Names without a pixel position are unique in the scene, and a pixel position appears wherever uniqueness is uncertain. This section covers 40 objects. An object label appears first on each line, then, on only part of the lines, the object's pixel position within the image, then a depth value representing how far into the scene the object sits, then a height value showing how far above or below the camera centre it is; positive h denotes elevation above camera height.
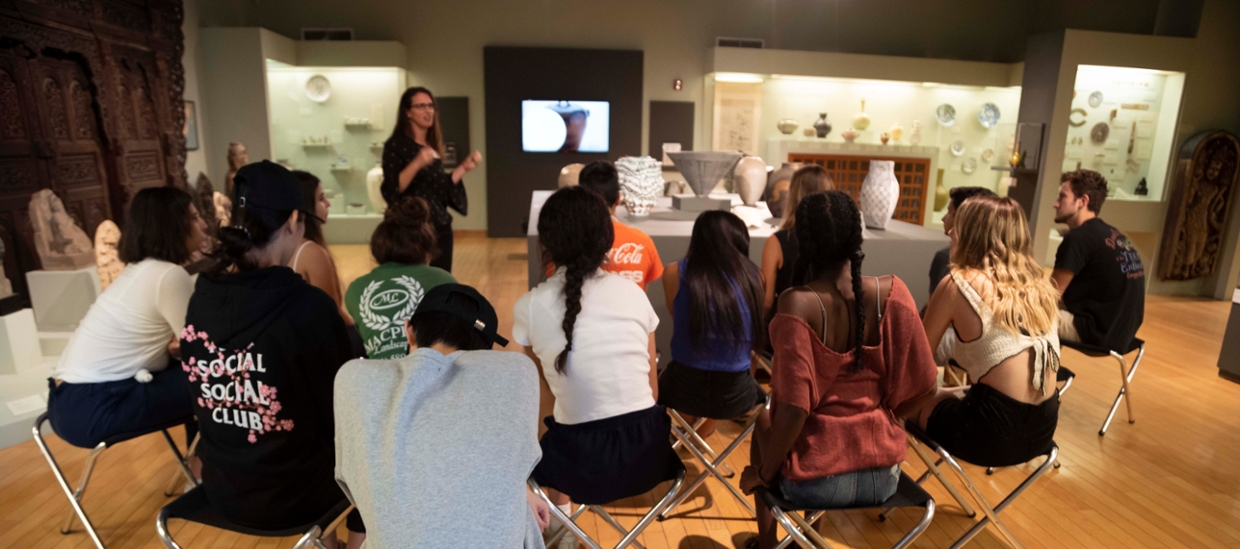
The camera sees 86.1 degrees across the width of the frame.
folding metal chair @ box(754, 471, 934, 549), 1.58 -0.88
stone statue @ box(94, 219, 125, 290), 3.68 -0.67
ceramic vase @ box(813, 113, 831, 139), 8.48 +0.22
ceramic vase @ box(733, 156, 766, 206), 4.04 -0.22
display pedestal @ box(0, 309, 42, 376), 3.20 -1.04
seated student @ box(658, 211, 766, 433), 2.18 -0.59
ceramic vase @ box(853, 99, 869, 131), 8.62 +0.30
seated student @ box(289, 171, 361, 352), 2.33 -0.44
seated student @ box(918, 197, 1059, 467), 1.94 -0.58
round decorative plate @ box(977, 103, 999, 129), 8.68 +0.43
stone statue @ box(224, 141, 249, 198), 5.93 -0.22
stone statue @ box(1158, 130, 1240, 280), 6.08 -0.50
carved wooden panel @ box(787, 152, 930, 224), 8.35 -0.38
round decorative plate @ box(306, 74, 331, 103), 7.94 +0.52
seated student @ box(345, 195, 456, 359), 2.09 -0.47
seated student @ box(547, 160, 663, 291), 2.62 -0.46
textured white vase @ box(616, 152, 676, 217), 3.86 -0.25
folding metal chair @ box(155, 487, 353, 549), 1.52 -0.91
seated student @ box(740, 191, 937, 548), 1.56 -0.53
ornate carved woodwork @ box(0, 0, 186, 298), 4.04 +0.15
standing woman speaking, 3.21 -0.13
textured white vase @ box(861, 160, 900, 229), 3.69 -0.28
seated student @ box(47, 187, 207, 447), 1.99 -0.66
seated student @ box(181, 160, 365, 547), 1.52 -0.57
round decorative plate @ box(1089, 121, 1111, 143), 6.75 +0.17
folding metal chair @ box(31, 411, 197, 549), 1.99 -1.01
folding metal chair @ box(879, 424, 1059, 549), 1.85 -0.93
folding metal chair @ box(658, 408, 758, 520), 2.01 -1.00
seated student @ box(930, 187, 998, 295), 3.05 -0.49
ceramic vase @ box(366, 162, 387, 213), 7.73 -0.58
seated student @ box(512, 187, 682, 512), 1.71 -0.58
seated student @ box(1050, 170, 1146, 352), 3.02 -0.61
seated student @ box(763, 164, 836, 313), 2.91 -0.49
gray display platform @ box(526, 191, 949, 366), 3.37 -0.54
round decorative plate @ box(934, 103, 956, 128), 8.74 +0.41
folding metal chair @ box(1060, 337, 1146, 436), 3.04 -0.92
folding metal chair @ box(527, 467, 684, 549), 1.61 -0.93
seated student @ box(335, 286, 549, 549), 1.02 -0.48
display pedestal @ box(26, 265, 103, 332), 3.69 -0.94
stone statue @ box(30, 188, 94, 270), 3.86 -0.63
